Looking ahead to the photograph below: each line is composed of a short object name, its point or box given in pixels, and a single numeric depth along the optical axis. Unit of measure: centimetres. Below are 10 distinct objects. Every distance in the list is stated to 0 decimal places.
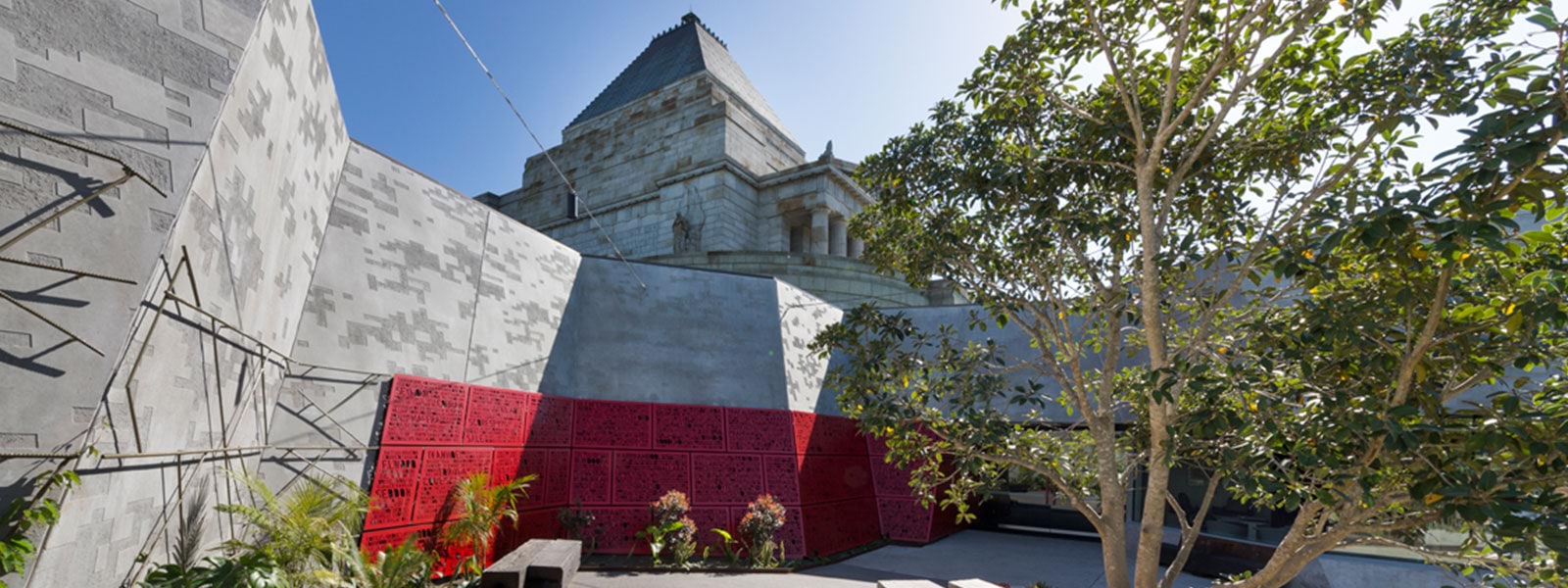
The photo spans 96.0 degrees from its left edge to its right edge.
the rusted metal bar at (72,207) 446
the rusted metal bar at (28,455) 435
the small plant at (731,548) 1222
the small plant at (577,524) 1166
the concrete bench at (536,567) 711
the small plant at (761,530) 1230
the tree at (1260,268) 400
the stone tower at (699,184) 2669
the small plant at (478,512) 970
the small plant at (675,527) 1170
